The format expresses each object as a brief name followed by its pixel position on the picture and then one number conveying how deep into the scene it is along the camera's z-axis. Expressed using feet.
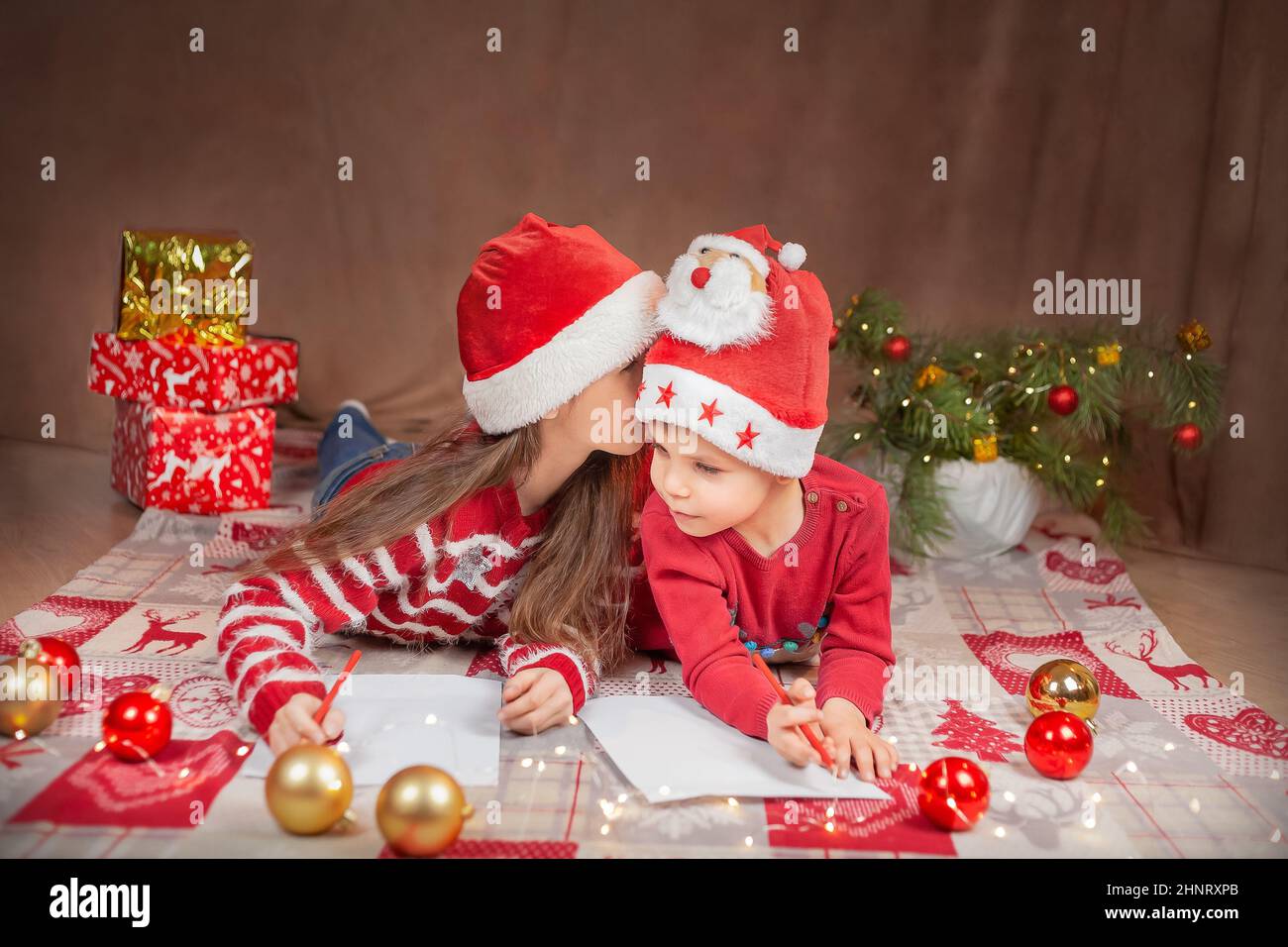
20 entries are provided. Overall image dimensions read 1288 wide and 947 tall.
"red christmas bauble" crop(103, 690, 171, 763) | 4.10
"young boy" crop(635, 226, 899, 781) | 4.19
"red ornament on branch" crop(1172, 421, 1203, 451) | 7.04
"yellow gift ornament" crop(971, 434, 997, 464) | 7.14
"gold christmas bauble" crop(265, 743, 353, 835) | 3.57
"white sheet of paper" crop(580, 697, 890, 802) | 4.08
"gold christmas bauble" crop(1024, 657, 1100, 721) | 4.78
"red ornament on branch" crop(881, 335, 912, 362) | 7.26
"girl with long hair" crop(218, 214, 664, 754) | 4.63
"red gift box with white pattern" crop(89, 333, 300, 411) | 7.40
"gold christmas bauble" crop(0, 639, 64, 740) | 4.26
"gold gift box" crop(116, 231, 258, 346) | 7.46
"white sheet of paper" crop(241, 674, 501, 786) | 4.17
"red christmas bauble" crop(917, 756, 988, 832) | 3.83
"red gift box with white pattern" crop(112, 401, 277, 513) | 7.40
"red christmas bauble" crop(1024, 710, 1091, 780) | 4.26
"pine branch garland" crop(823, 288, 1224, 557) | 7.09
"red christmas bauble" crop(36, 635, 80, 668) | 4.50
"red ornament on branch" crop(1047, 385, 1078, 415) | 6.96
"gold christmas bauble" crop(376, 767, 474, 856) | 3.47
